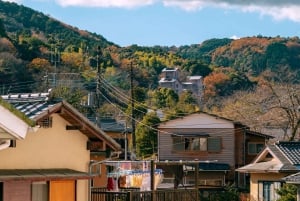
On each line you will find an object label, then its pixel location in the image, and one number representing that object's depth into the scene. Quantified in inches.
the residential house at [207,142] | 1980.8
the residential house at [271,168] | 1419.8
